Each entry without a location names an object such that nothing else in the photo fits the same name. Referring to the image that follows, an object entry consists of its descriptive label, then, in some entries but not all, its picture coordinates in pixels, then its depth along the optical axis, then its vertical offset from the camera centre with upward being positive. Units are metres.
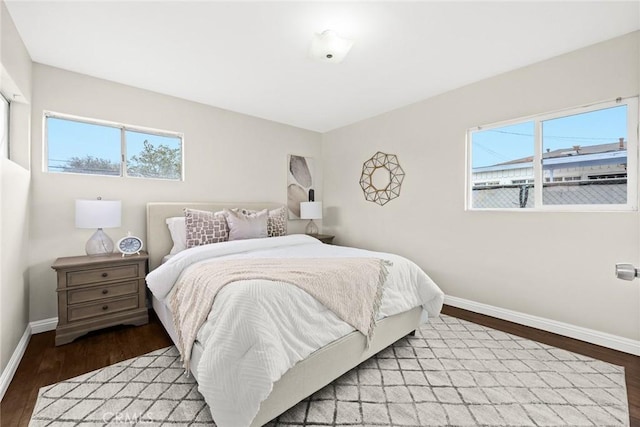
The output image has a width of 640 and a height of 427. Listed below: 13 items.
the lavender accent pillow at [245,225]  2.92 -0.15
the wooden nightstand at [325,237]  4.11 -0.40
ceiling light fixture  2.03 +1.25
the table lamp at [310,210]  4.12 +0.01
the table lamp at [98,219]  2.37 -0.07
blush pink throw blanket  1.56 -0.46
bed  1.33 -0.83
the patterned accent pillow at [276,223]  3.46 -0.16
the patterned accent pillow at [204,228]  2.77 -0.18
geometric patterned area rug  1.44 -1.09
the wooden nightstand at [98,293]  2.23 -0.72
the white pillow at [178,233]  2.85 -0.24
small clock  2.64 -0.34
